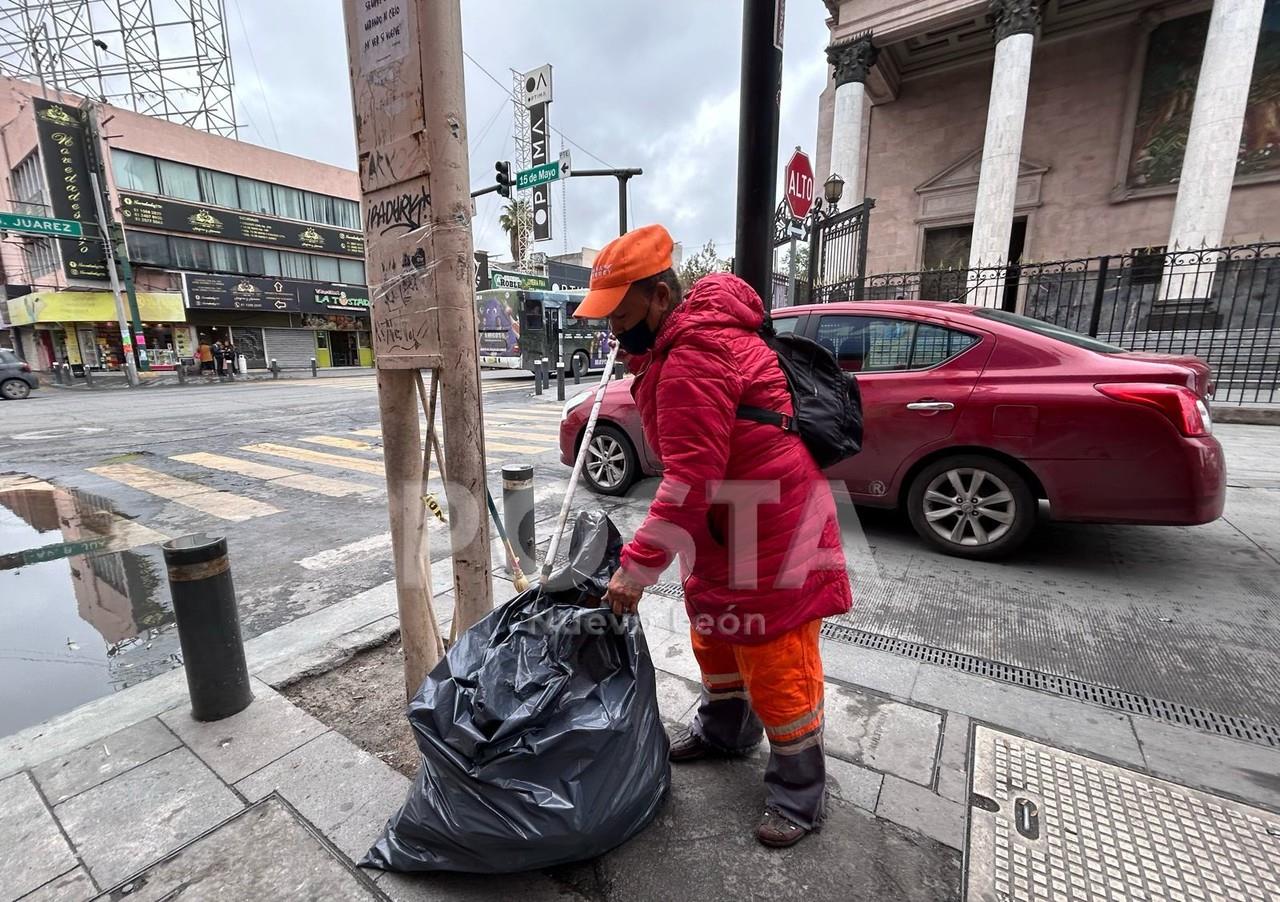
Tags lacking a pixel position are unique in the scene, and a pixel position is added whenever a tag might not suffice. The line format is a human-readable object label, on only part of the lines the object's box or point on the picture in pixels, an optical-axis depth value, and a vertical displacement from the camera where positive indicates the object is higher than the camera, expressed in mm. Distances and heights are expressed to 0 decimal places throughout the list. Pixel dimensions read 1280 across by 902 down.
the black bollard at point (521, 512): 3842 -1127
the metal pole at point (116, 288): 21317 +1807
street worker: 1615 -474
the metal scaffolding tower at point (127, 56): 30797 +14750
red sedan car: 3469 -538
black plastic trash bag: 1571 -1068
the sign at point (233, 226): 27614 +5722
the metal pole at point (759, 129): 3578 +1250
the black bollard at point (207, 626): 2436 -1160
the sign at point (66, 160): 22094 +6529
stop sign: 7367 +1916
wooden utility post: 1939 +339
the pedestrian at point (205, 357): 28000 -810
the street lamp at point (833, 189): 11570 +2861
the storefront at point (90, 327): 26375 +584
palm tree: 46156 +9137
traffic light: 13672 +3612
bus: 19844 +377
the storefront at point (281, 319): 29969 +1130
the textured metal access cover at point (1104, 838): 1678 -1503
